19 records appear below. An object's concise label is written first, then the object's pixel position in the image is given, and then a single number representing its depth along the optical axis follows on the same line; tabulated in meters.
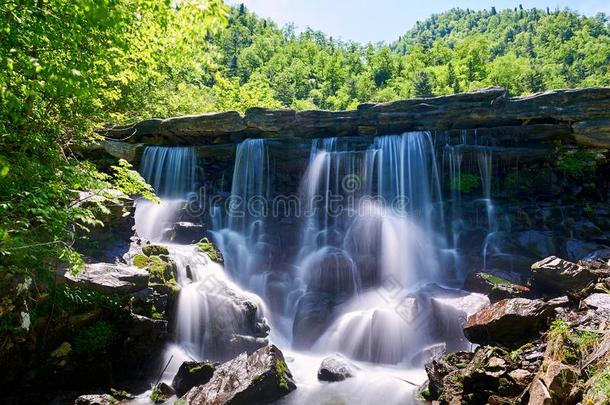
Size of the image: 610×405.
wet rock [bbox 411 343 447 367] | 9.70
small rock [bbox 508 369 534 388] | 6.15
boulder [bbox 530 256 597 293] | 9.16
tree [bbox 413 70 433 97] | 52.16
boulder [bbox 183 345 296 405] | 7.51
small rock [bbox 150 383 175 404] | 7.96
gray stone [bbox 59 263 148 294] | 8.37
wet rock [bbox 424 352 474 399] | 7.49
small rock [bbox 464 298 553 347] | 7.49
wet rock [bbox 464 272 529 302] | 10.27
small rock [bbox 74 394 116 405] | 7.44
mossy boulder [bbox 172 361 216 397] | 8.34
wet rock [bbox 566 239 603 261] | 14.16
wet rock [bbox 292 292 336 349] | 11.41
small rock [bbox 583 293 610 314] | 6.96
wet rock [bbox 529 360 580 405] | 5.09
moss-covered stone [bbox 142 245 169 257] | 11.43
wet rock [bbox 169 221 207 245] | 15.00
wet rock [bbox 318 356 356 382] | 9.02
